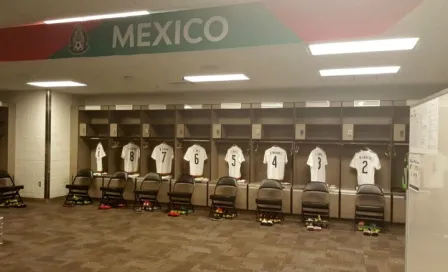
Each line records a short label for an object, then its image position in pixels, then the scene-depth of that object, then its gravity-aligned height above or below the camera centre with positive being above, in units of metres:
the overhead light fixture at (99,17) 2.81 +1.01
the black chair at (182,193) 6.73 -1.17
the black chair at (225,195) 6.41 -1.16
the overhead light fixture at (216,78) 5.59 +0.99
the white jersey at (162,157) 7.52 -0.49
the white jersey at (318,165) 6.45 -0.54
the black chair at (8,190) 7.03 -1.18
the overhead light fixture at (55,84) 6.51 +0.99
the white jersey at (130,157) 7.78 -0.52
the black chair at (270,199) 6.12 -1.16
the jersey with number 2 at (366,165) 6.13 -0.50
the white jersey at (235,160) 7.01 -0.50
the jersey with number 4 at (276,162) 6.70 -0.51
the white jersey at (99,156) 8.03 -0.52
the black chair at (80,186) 7.45 -1.17
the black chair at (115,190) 7.23 -1.19
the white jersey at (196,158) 7.27 -0.49
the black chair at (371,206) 5.68 -1.17
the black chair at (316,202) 5.89 -1.16
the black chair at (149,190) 6.98 -1.17
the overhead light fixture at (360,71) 4.78 +0.98
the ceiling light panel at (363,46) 3.41 +0.97
